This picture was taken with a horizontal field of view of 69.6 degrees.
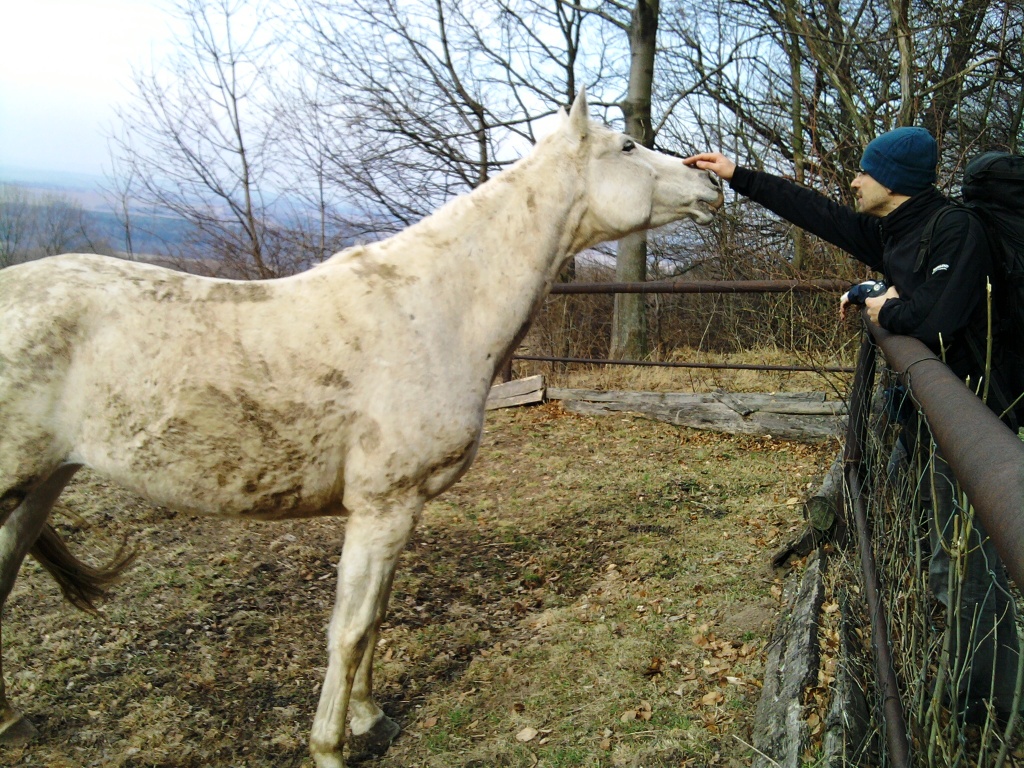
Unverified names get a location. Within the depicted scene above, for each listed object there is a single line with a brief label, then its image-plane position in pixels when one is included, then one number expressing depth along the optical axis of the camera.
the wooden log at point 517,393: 7.79
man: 2.15
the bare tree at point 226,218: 10.38
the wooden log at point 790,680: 2.17
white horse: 2.38
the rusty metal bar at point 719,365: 5.99
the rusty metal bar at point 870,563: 1.62
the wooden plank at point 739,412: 6.32
